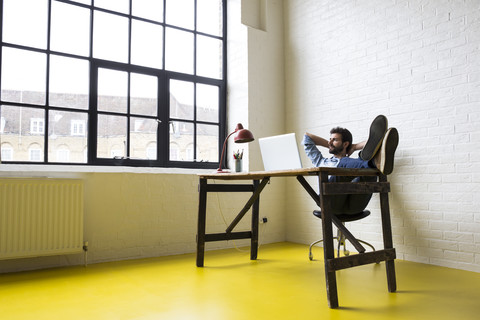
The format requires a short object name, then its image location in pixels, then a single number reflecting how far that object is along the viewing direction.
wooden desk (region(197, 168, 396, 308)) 2.30
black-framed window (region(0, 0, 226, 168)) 3.54
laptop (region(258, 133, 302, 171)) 2.96
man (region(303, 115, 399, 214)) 2.58
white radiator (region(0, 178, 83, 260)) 3.04
